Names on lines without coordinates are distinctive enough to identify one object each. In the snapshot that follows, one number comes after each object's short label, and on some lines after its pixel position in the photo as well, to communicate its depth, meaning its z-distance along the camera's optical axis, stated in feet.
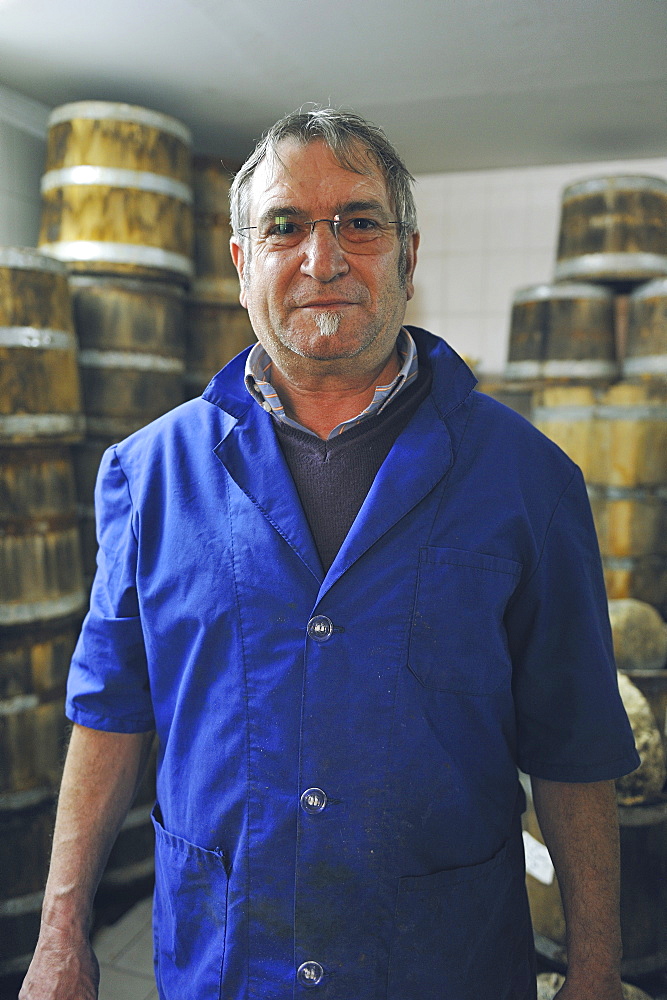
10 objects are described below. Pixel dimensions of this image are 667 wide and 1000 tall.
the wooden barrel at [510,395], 11.58
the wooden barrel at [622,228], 9.45
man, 3.47
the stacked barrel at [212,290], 9.37
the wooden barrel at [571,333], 9.71
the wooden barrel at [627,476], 9.36
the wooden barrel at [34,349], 7.02
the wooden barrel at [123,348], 8.16
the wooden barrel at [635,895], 6.07
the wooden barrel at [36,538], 7.22
